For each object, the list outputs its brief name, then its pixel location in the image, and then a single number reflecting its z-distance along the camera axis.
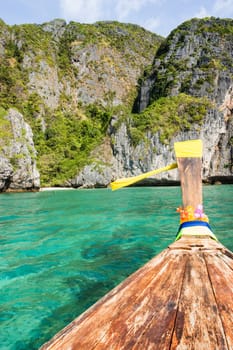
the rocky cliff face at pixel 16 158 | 31.88
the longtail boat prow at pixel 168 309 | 1.09
